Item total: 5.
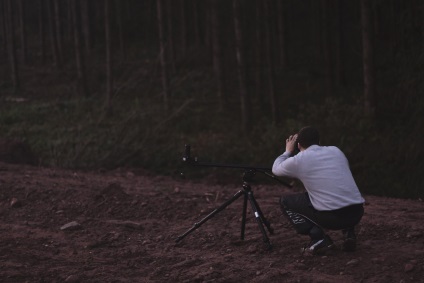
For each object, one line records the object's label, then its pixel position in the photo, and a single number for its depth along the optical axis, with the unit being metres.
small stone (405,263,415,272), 6.24
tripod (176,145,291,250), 7.06
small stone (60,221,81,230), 9.29
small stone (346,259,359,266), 6.55
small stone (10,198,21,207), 10.78
